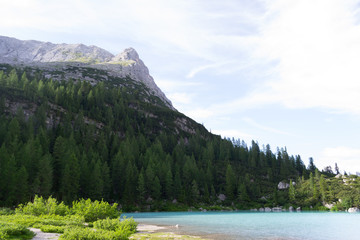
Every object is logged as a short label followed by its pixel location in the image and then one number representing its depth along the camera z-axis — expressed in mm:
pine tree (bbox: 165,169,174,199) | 98625
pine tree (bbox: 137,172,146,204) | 89938
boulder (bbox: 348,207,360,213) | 89800
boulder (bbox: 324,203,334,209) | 99438
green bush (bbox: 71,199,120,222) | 31375
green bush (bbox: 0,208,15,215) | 32112
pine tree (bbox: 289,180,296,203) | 109375
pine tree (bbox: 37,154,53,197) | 65500
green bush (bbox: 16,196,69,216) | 31938
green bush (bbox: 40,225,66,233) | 21516
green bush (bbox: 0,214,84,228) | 23131
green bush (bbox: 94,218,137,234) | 22703
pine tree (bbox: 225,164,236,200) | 112688
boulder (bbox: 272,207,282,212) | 100400
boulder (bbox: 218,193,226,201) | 113612
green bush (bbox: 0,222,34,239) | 16325
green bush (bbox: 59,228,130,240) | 15336
